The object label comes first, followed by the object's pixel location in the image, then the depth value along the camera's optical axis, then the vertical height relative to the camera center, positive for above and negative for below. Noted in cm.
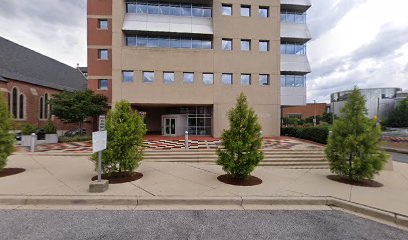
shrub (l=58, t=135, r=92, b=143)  1616 -184
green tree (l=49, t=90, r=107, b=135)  1789 +120
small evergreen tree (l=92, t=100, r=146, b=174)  654 -75
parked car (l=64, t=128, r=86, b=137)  2287 -175
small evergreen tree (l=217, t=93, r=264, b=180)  670 -88
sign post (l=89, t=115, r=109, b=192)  564 -87
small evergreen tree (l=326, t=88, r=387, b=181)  697 -97
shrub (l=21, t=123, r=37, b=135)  1422 -84
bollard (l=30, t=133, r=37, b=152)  1153 -153
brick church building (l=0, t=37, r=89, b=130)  2544 +551
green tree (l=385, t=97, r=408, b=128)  5059 +83
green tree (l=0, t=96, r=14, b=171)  720 -70
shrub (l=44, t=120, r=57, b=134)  1528 -88
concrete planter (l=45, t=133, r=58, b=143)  1511 -161
